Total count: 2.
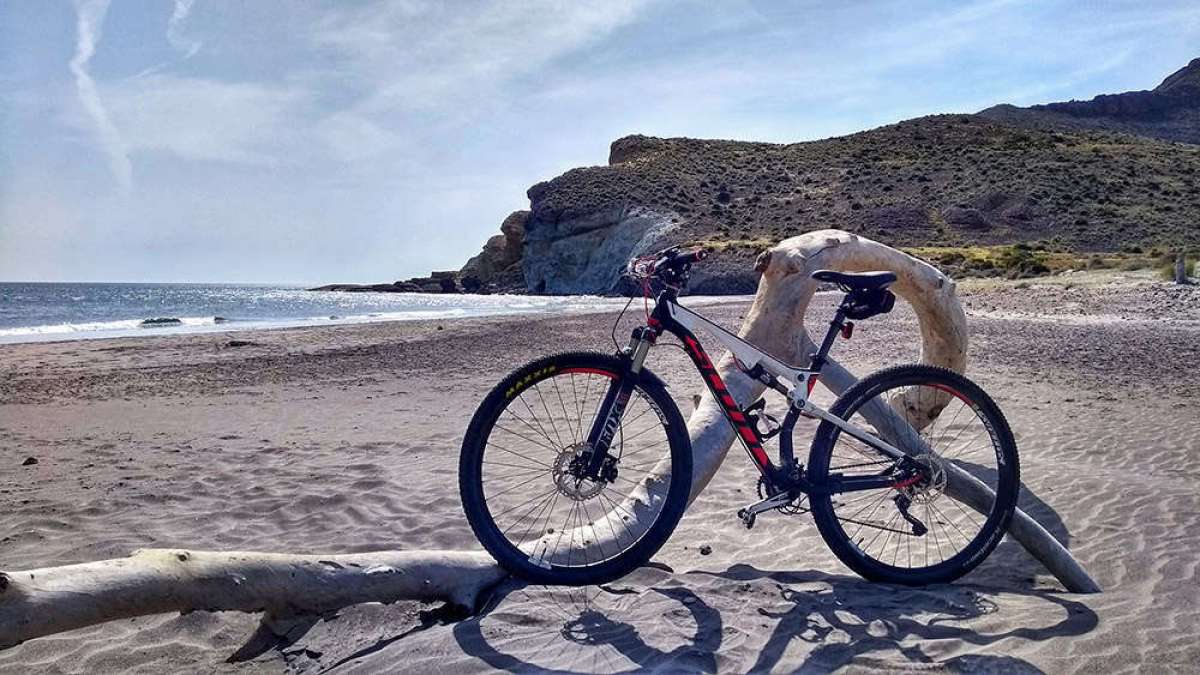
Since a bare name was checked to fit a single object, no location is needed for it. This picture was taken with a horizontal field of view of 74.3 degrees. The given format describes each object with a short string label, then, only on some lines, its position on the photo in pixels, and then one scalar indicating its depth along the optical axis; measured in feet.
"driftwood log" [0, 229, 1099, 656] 9.62
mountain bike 12.36
